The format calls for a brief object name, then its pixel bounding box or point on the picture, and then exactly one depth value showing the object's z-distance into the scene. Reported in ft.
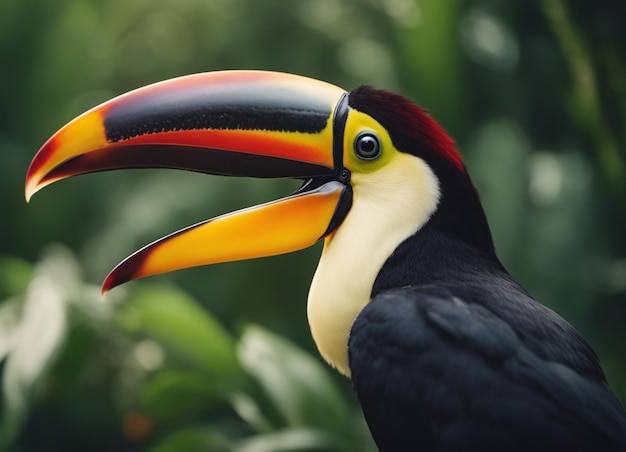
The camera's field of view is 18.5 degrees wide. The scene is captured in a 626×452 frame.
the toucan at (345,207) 10.47
